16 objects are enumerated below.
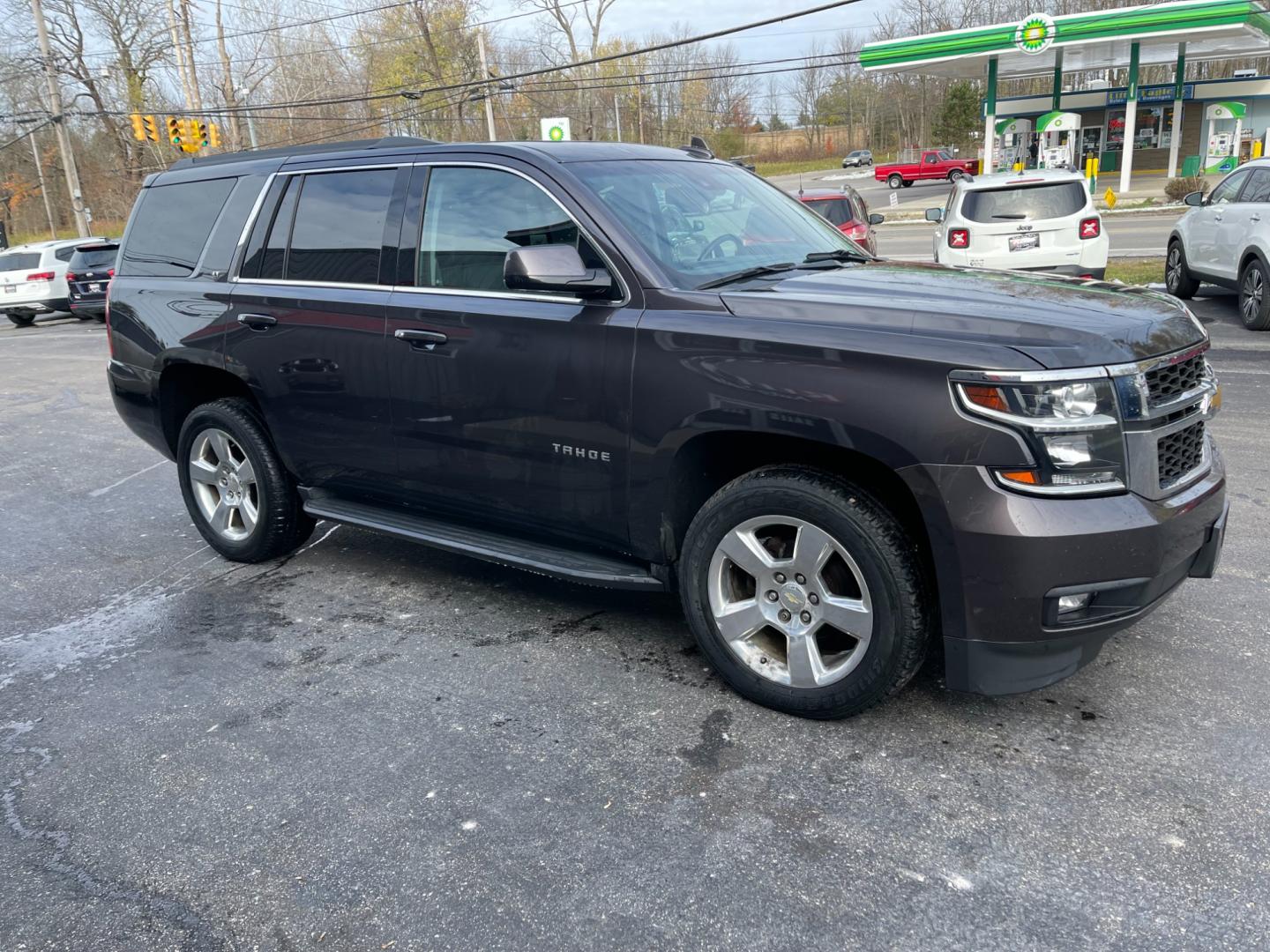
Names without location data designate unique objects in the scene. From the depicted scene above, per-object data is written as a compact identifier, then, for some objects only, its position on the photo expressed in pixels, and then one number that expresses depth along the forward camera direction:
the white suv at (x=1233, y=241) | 10.41
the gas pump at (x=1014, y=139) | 40.84
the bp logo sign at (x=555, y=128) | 26.44
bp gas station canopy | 31.47
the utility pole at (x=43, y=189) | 56.66
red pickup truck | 47.92
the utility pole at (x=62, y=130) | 31.30
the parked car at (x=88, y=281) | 20.95
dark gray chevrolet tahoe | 2.90
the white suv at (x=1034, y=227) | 11.62
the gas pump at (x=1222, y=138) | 39.00
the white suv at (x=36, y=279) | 21.84
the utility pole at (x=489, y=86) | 38.00
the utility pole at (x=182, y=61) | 35.69
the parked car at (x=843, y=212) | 14.23
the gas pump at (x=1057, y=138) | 36.72
